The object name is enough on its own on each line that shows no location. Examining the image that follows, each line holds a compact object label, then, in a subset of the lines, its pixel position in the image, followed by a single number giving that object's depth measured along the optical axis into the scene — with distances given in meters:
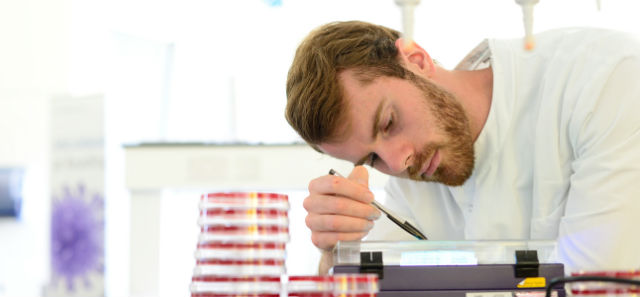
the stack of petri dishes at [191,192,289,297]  1.20
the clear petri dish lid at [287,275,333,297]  1.19
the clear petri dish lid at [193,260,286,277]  1.20
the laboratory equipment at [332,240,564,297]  1.27
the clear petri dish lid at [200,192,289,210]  1.21
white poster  2.76
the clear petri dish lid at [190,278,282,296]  1.20
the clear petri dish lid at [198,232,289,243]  1.21
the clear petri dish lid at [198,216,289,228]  1.21
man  1.60
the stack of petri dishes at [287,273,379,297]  1.18
